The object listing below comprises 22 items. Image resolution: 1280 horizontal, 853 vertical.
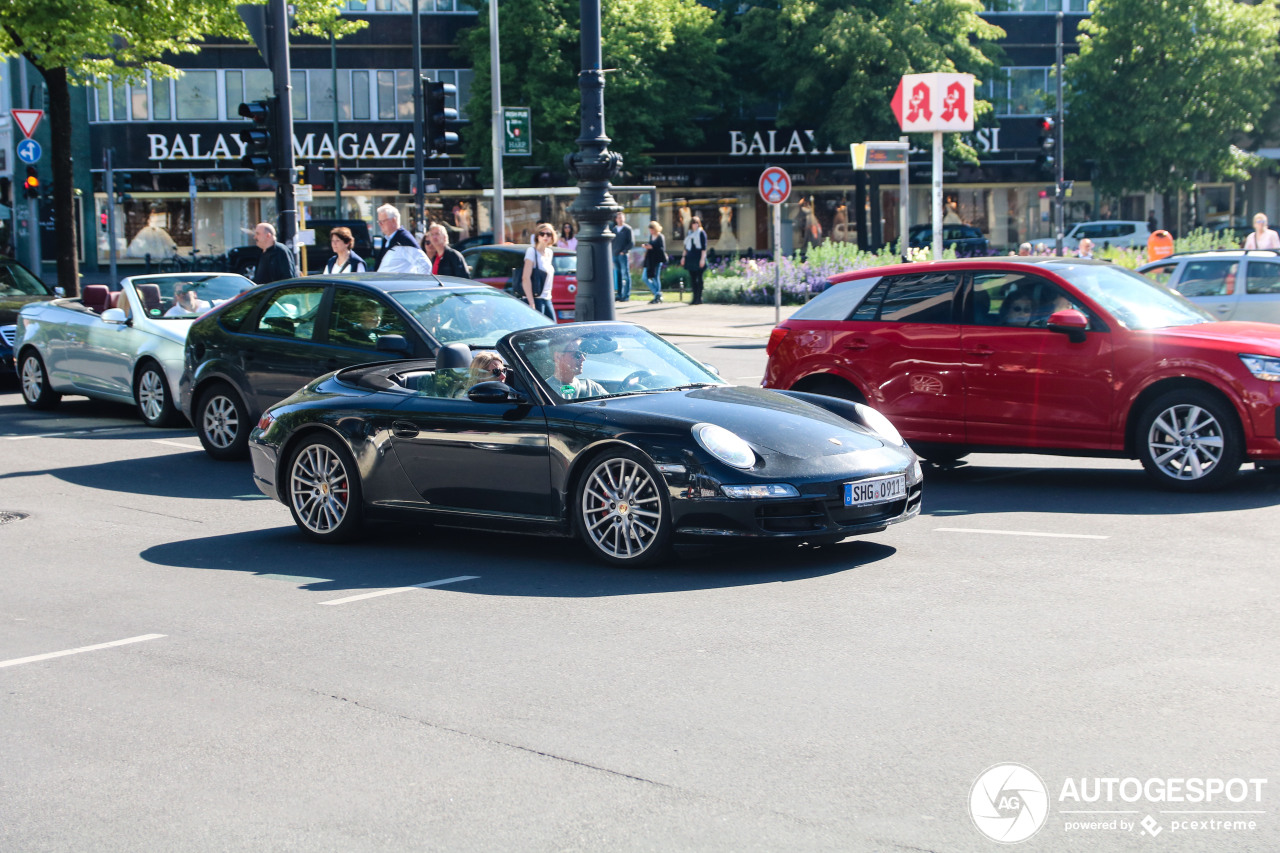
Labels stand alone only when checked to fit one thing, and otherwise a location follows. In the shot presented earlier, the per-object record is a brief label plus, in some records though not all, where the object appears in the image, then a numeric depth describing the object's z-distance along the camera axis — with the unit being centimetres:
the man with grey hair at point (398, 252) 1430
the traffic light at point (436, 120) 2138
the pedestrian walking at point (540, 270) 1731
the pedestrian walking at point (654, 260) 3500
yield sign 2627
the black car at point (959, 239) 4506
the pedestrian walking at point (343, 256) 1438
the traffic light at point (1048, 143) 4644
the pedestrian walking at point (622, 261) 3039
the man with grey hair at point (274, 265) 1511
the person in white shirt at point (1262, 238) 2098
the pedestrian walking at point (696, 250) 3356
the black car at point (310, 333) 1125
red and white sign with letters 2494
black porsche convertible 762
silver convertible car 1483
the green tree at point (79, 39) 2427
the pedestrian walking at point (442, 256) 1544
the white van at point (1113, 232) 5081
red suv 986
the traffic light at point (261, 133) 1880
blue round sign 2712
